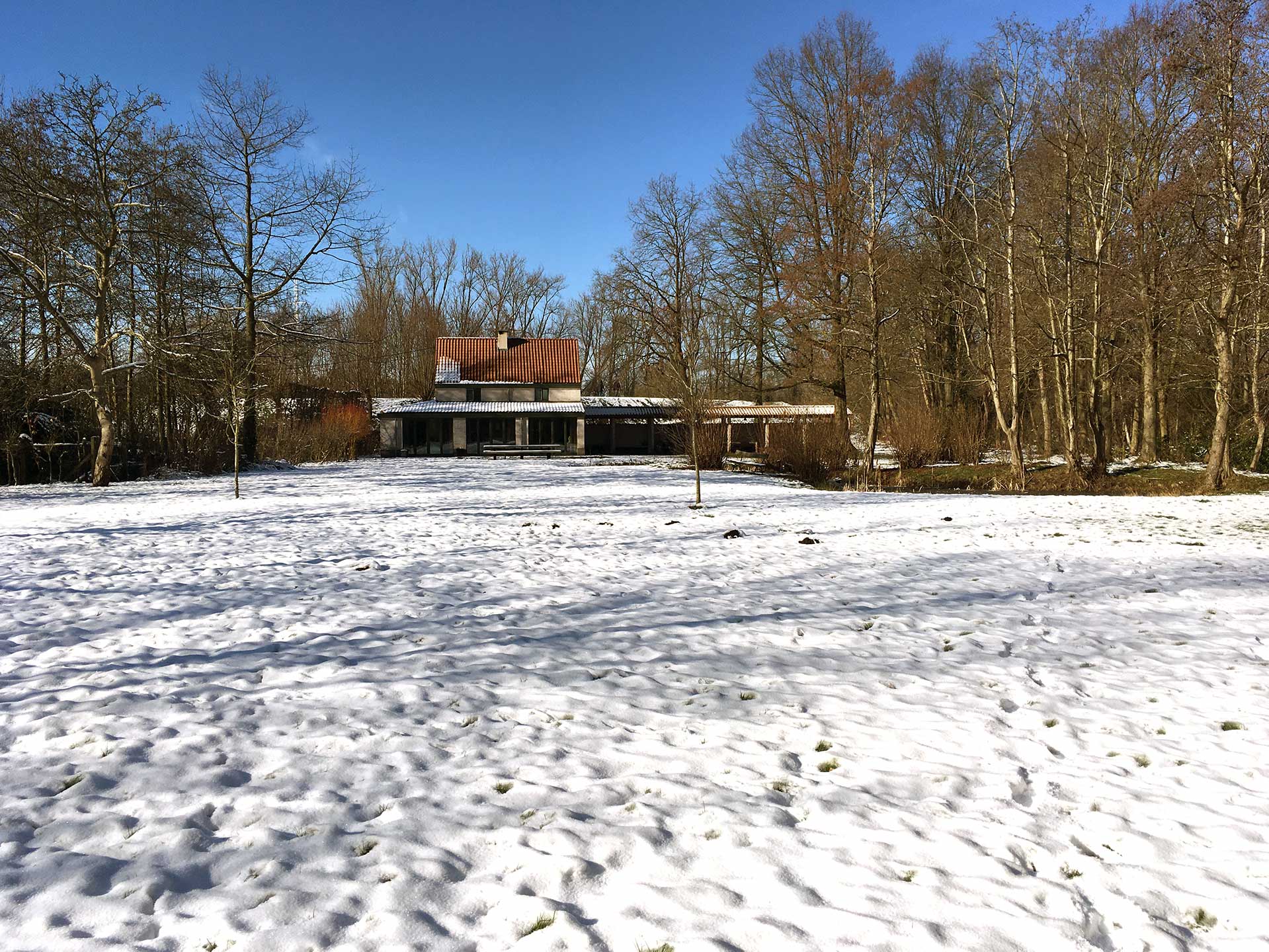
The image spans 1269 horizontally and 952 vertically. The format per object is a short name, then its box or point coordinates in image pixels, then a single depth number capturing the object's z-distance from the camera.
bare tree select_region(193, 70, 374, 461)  24.86
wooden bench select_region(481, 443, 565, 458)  36.72
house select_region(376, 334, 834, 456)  36.62
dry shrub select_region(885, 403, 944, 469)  24.52
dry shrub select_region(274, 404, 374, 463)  28.88
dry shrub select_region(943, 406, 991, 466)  26.05
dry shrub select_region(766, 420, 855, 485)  23.14
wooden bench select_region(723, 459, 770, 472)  25.61
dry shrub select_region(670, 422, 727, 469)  25.73
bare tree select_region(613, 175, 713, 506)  34.47
